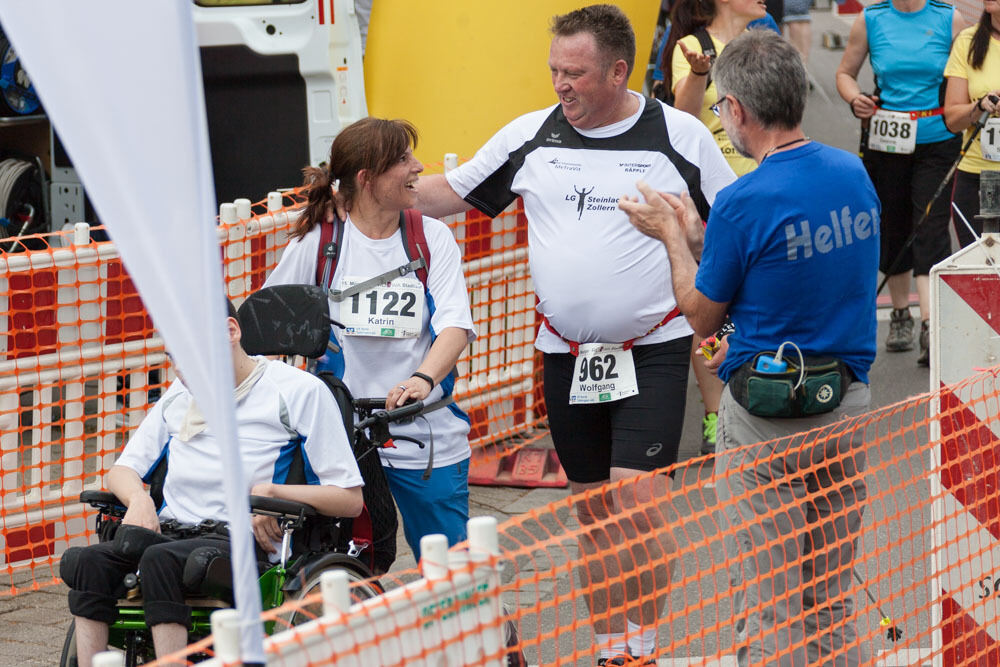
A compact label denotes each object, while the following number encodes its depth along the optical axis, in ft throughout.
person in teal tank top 50.14
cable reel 54.80
